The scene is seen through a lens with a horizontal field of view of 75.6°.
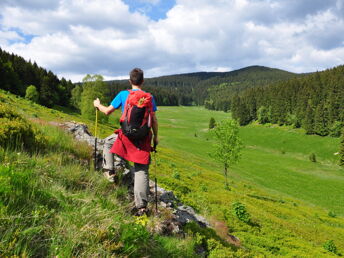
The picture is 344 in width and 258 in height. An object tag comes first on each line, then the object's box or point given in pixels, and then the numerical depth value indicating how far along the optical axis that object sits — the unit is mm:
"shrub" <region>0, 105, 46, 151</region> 5436
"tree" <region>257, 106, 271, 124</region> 124062
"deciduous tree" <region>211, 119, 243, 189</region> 34188
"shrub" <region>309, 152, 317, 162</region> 65438
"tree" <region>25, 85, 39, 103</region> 65556
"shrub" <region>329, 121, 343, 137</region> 83062
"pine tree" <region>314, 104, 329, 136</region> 87438
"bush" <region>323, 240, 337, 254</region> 14101
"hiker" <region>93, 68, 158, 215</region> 5008
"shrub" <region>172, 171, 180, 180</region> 18445
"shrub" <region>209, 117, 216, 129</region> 116925
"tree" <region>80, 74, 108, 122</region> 58562
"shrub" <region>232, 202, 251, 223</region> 13109
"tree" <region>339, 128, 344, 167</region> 60406
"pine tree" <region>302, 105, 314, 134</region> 90812
